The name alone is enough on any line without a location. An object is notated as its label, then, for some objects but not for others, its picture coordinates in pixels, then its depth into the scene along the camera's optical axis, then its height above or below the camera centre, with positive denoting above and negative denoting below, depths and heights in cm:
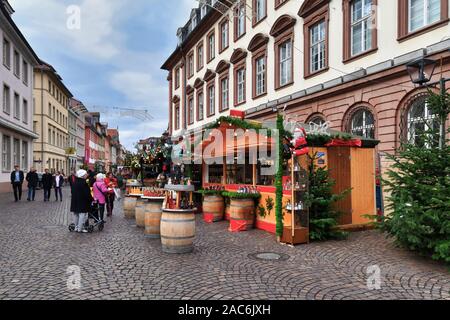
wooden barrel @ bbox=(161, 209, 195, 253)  688 -117
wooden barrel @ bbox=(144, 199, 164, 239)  836 -114
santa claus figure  799 +53
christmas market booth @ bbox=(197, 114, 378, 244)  804 -24
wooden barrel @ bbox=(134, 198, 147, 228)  967 -118
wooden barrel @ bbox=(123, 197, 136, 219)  1180 -125
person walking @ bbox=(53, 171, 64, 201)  1886 -76
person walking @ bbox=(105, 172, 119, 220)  1215 -98
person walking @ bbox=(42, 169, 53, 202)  1804 -75
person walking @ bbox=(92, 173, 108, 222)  1019 -66
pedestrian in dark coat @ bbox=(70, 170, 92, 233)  913 -79
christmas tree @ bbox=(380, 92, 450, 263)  596 -48
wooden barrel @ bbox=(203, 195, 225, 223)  1124 -124
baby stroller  933 -142
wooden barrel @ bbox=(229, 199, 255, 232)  956 -123
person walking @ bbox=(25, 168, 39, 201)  1827 -61
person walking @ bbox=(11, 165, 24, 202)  1734 -53
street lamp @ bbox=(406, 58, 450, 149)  670 +184
